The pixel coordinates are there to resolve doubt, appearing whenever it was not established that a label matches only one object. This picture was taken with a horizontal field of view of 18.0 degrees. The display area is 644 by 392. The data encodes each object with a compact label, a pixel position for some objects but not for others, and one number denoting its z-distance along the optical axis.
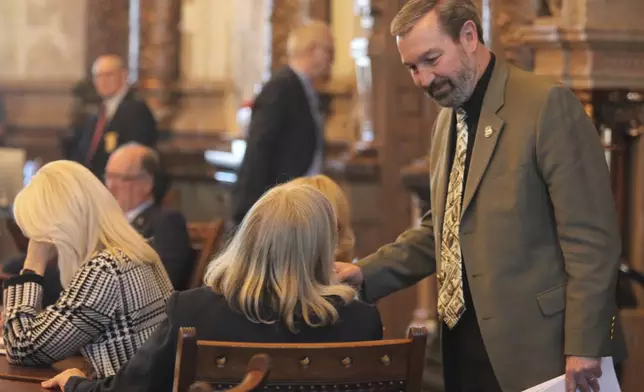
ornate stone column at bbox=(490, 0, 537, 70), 8.05
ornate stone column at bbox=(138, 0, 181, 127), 15.01
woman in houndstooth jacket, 4.78
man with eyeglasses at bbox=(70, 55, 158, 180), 10.93
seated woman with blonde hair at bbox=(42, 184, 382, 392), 4.03
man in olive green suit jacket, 4.21
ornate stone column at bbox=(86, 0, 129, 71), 15.67
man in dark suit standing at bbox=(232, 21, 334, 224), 8.35
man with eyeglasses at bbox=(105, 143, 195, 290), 6.93
